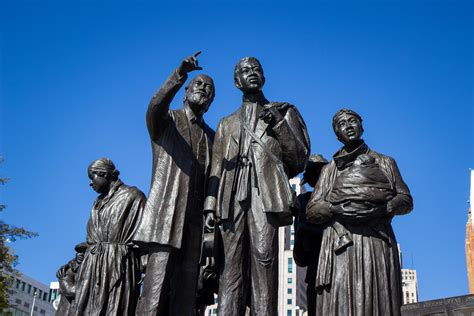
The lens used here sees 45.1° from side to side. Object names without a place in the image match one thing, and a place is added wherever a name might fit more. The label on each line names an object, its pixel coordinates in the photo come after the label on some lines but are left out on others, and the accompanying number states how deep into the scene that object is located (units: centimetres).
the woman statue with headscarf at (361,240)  678
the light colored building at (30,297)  7869
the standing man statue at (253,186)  668
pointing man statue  730
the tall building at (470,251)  6488
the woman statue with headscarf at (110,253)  809
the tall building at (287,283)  9144
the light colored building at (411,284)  14829
